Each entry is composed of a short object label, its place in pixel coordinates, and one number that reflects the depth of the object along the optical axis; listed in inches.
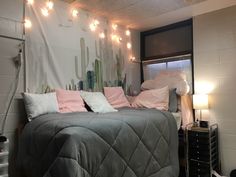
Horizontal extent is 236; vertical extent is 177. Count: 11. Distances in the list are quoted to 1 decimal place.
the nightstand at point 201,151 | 104.1
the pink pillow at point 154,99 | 120.1
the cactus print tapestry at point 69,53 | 101.3
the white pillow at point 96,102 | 107.1
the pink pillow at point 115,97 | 126.4
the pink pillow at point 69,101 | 100.4
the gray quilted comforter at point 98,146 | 57.3
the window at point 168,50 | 137.4
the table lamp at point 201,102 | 115.1
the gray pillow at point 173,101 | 120.6
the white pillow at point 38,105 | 88.2
